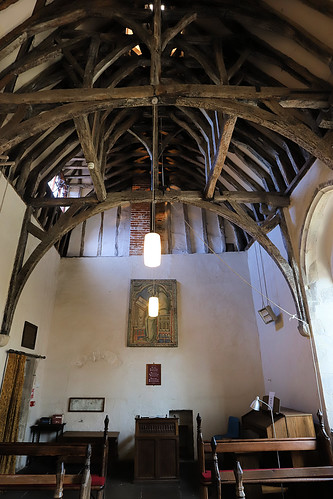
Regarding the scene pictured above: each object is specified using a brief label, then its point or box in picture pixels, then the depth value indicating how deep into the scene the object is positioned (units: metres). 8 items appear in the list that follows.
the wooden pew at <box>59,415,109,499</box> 3.20
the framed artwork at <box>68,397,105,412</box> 6.13
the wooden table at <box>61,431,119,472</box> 5.43
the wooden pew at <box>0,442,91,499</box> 2.30
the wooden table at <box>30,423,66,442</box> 5.67
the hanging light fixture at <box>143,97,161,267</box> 3.56
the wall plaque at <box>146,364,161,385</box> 6.29
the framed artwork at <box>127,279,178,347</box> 6.57
